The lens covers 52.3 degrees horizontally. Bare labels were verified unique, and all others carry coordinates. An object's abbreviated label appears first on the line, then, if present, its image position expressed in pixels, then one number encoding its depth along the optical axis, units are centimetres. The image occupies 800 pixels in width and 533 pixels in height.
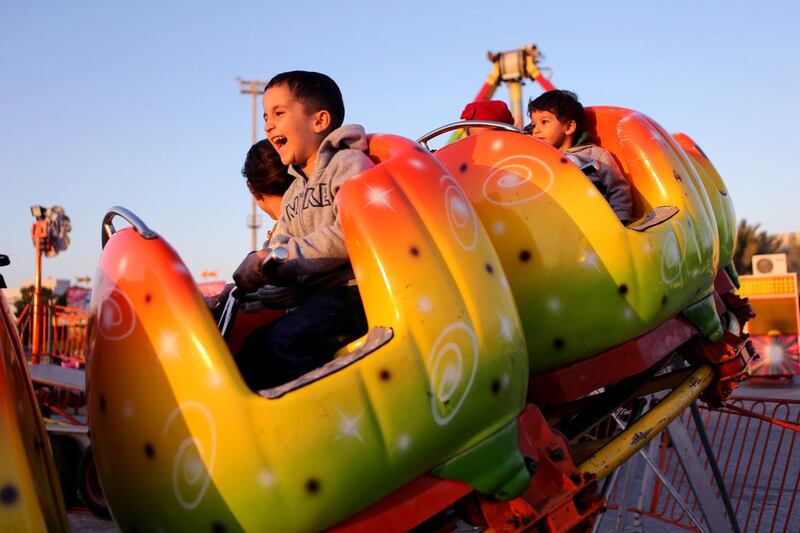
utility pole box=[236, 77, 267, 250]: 3241
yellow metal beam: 244
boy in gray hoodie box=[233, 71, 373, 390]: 200
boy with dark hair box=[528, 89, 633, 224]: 290
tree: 2891
